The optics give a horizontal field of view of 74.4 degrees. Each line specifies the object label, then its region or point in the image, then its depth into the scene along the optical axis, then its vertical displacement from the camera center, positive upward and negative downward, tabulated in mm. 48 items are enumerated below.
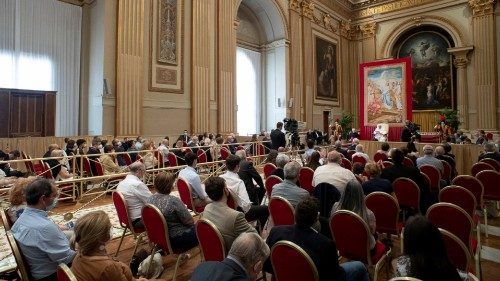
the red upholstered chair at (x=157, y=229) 2662 -652
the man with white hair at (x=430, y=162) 5312 -191
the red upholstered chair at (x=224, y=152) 8797 -19
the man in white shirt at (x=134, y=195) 3393 -451
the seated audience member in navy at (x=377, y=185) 3629 -391
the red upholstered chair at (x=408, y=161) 5734 -191
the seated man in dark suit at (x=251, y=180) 4180 -370
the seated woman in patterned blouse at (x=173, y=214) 2861 -560
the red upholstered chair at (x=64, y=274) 1440 -543
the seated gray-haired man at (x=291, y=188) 3262 -378
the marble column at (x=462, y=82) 16562 +3490
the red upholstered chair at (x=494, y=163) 5841 -234
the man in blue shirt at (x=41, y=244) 2109 -591
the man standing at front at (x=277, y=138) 9555 +378
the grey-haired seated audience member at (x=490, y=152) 6328 -43
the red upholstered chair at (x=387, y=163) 5316 -208
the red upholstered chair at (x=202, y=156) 8273 -114
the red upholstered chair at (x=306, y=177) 4797 -388
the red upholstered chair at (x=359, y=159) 6586 -169
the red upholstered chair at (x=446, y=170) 5750 -347
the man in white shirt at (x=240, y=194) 3639 -478
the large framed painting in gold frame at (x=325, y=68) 17844 +4623
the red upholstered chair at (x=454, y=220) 2504 -546
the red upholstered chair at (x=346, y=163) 5967 -226
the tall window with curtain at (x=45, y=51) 9789 +3193
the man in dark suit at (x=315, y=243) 1980 -575
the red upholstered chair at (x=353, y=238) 2508 -691
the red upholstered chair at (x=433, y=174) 4992 -366
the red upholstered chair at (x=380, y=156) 6967 -124
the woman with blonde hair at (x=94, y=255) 1619 -525
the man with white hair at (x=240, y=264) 1483 -533
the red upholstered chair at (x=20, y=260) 1996 -658
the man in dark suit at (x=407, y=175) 3987 -305
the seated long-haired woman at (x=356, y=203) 2752 -440
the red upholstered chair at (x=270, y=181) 4254 -402
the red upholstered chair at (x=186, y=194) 4000 -524
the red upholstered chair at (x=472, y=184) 4012 -423
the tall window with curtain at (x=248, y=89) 16172 +3113
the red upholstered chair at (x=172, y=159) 7477 -170
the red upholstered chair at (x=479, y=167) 5341 -281
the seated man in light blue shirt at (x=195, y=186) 4109 -436
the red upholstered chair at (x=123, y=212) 3215 -603
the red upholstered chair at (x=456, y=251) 1989 -624
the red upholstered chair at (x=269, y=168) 5412 -280
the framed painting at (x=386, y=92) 9844 +1810
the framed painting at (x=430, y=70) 17422 +4329
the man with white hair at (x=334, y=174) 3686 -264
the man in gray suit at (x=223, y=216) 2492 -502
